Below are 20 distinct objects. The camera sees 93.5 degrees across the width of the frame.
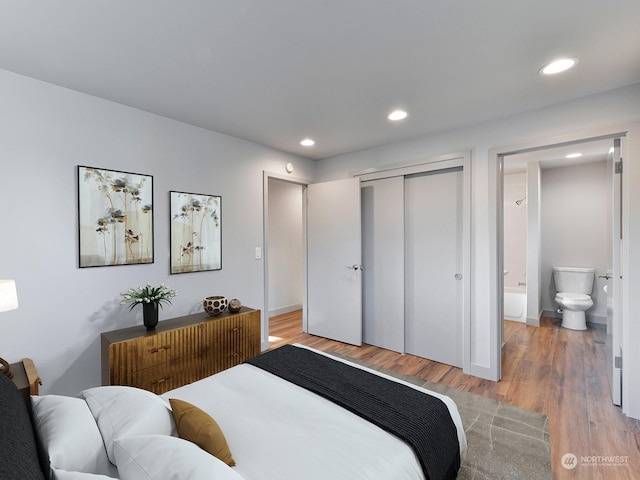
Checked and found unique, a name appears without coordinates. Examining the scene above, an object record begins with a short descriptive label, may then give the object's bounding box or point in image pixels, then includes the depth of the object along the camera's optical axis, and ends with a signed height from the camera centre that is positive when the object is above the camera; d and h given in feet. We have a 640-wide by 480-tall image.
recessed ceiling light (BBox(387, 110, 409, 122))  8.87 +3.75
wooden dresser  7.06 -2.89
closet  10.59 -0.77
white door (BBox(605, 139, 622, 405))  7.77 -1.20
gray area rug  5.68 -4.40
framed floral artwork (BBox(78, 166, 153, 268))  7.62 +0.64
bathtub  15.57 -3.56
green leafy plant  7.89 -1.46
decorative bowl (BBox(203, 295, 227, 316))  9.19 -1.99
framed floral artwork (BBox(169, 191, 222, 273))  9.38 +0.28
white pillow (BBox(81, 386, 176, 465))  3.63 -2.23
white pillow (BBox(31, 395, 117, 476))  3.12 -2.14
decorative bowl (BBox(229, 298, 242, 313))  9.53 -2.10
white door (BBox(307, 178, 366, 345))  12.39 -0.94
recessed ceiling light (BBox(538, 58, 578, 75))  6.28 +3.72
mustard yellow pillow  3.58 -2.39
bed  3.01 -2.66
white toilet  14.14 -2.78
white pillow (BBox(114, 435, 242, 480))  2.87 -2.22
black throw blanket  4.31 -2.69
